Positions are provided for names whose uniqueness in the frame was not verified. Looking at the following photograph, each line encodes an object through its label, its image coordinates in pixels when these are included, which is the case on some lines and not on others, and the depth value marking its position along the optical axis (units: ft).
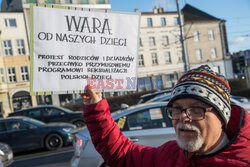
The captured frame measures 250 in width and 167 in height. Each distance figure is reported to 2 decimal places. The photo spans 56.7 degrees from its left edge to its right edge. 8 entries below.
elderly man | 4.30
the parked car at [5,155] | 20.44
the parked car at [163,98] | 26.61
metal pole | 47.53
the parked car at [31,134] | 27.86
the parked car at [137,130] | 14.02
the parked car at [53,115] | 37.93
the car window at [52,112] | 38.45
